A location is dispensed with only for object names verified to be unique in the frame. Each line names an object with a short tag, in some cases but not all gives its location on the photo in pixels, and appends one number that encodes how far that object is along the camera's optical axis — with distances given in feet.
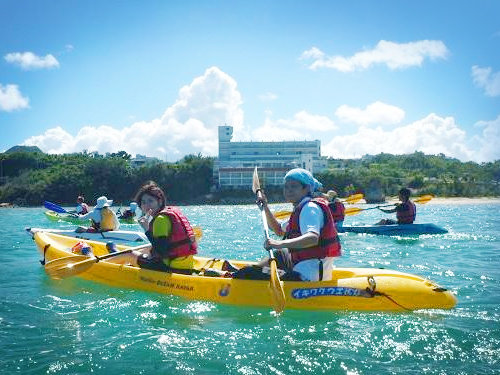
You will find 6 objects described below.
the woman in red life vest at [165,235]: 18.80
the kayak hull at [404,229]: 46.01
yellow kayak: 16.57
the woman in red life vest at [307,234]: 14.83
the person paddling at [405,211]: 46.29
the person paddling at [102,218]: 36.78
